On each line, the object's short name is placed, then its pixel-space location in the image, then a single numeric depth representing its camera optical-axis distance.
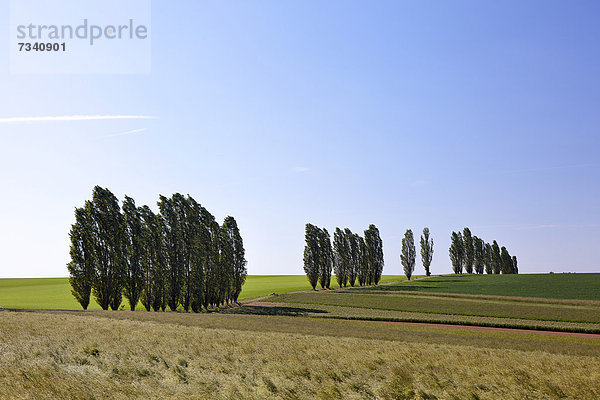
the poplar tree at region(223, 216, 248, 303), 74.31
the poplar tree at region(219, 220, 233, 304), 69.69
